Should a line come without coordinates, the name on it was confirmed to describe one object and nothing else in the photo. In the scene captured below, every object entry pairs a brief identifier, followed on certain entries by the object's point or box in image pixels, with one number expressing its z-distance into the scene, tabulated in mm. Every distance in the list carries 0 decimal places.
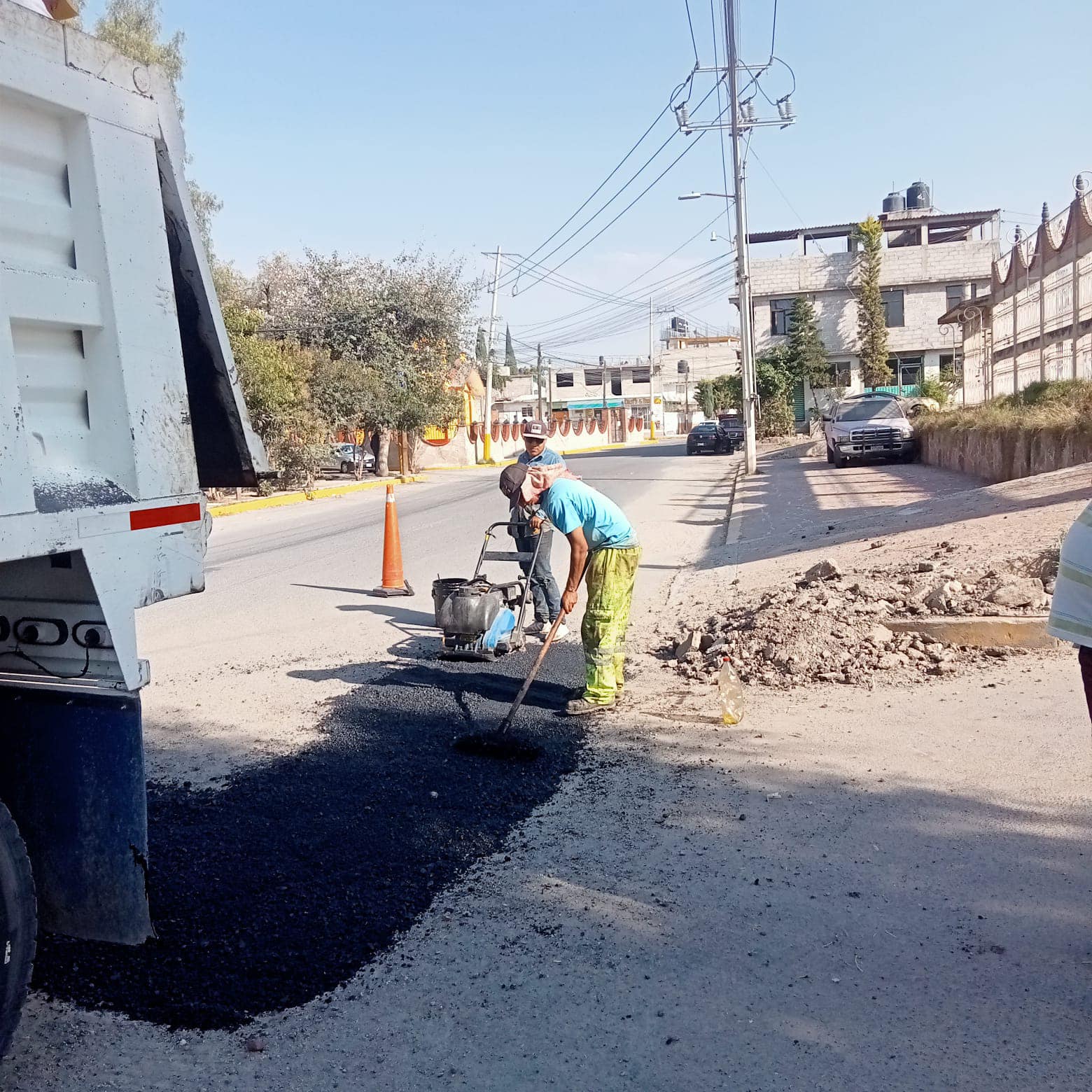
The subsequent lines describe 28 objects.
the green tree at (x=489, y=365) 45269
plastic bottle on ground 6012
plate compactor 6805
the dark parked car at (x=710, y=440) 41969
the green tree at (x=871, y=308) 49719
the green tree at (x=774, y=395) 45000
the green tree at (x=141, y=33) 24594
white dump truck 2535
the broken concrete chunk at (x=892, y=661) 6703
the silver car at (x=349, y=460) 33969
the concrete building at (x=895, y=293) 51156
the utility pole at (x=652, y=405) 75125
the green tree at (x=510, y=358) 81706
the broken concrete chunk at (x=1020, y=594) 7074
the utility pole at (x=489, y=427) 45544
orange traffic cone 10555
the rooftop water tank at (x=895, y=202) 61094
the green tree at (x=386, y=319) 31609
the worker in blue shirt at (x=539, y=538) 7508
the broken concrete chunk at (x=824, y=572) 8602
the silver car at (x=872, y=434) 25453
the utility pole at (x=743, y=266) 27594
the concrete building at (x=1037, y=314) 15766
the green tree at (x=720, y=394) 62312
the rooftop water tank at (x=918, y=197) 61812
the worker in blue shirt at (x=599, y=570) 6250
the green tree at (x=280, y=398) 22078
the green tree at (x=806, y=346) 50094
